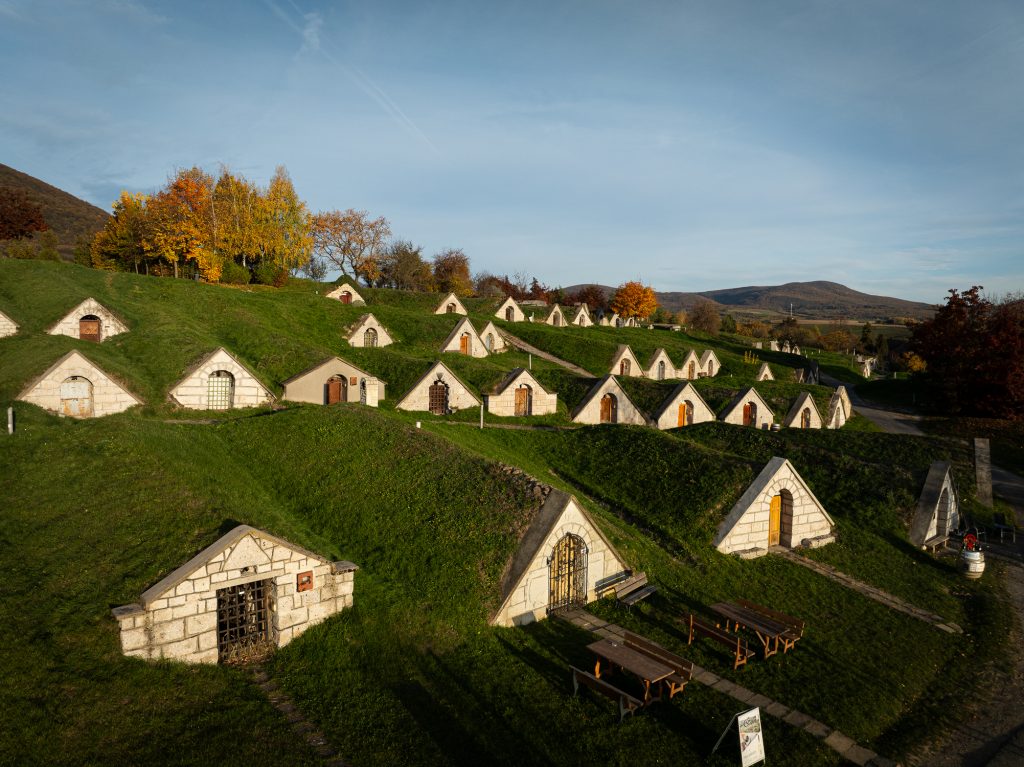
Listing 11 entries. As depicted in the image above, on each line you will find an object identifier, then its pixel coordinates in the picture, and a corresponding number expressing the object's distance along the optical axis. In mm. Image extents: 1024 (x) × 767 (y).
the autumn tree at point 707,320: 121500
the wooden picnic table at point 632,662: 13039
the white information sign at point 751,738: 11495
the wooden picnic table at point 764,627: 16000
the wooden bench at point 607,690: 12766
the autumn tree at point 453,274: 101750
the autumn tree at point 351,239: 92750
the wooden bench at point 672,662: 13781
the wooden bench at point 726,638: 15469
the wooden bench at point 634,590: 18352
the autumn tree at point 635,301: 111900
